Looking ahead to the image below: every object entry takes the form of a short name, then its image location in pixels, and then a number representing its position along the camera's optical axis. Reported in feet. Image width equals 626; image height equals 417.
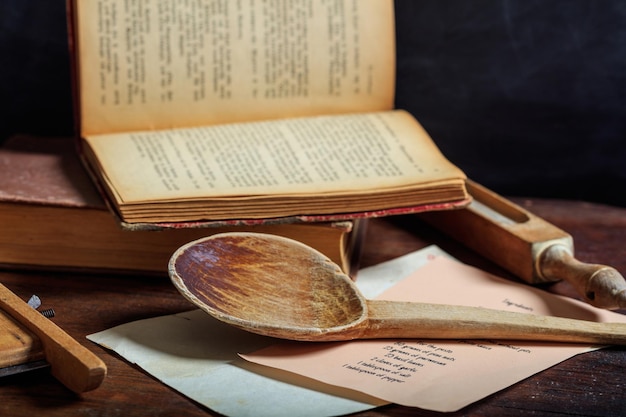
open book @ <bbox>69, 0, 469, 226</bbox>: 2.97
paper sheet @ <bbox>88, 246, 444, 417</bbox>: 2.59
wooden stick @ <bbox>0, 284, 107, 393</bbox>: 2.54
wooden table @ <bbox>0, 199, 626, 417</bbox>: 2.59
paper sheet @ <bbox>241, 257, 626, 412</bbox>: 2.63
